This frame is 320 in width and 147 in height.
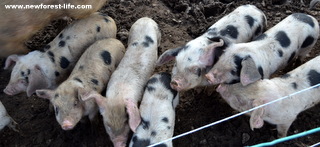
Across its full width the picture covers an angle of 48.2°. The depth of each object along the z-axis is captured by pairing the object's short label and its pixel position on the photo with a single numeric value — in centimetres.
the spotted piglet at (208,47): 312
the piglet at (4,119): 322
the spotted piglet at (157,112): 289
